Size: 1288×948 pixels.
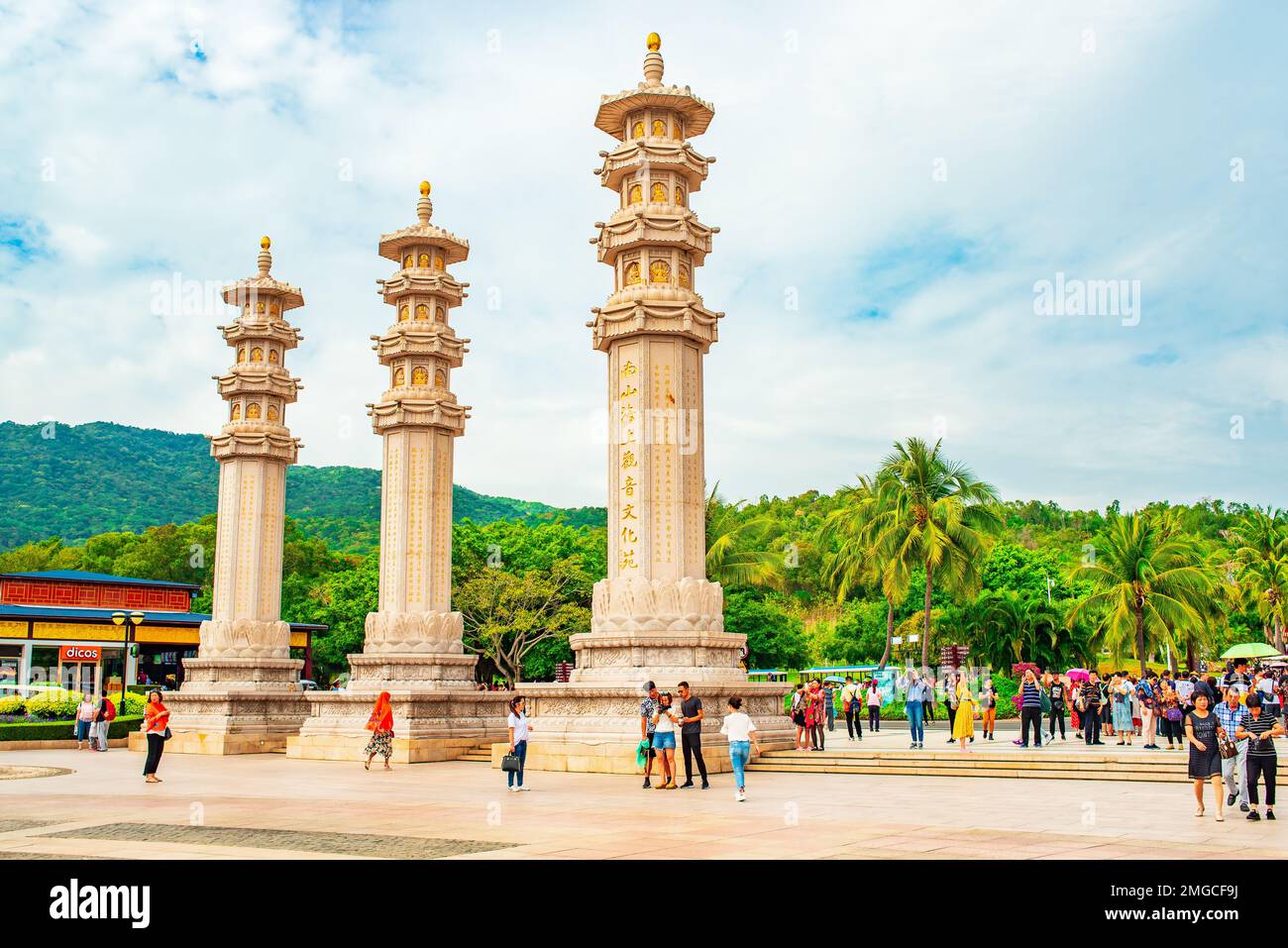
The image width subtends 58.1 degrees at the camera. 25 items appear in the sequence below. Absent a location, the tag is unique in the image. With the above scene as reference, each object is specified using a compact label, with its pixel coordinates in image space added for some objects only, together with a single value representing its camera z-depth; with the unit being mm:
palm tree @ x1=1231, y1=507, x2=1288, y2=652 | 56719
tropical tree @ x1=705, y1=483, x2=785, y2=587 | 49266
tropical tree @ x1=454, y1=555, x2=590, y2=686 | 47969
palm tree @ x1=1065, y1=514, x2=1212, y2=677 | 44594
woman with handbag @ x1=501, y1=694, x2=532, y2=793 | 16984
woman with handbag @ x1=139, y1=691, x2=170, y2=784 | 18922
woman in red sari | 22625
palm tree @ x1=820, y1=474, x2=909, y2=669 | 45062
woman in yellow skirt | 21938
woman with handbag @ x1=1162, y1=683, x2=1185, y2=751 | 21359
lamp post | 32438
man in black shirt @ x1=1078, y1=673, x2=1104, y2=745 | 25047
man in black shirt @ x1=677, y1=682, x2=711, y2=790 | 17312
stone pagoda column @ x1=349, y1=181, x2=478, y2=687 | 28266
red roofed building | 44094
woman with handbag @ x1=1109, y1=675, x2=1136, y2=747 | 26062
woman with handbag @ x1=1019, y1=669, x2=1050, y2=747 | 23219
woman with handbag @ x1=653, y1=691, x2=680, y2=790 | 17266
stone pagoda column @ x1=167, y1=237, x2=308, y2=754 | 29844
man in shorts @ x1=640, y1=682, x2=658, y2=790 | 17453
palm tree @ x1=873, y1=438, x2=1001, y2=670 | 43938
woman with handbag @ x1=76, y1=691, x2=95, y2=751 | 30344
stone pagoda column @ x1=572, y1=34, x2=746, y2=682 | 21375
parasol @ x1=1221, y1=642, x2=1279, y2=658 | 35031
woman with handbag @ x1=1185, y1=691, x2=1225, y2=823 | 12852
